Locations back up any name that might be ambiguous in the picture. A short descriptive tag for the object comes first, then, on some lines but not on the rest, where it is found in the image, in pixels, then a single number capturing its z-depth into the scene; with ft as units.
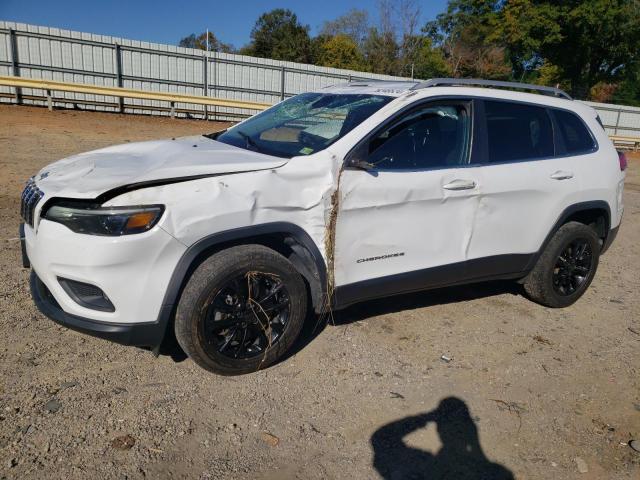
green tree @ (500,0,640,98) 112.02
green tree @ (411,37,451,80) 128.77
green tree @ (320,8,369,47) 150.20
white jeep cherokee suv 9.38
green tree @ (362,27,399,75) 124.49
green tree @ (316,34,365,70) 142.68
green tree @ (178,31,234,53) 210.79
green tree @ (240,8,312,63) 163.02
